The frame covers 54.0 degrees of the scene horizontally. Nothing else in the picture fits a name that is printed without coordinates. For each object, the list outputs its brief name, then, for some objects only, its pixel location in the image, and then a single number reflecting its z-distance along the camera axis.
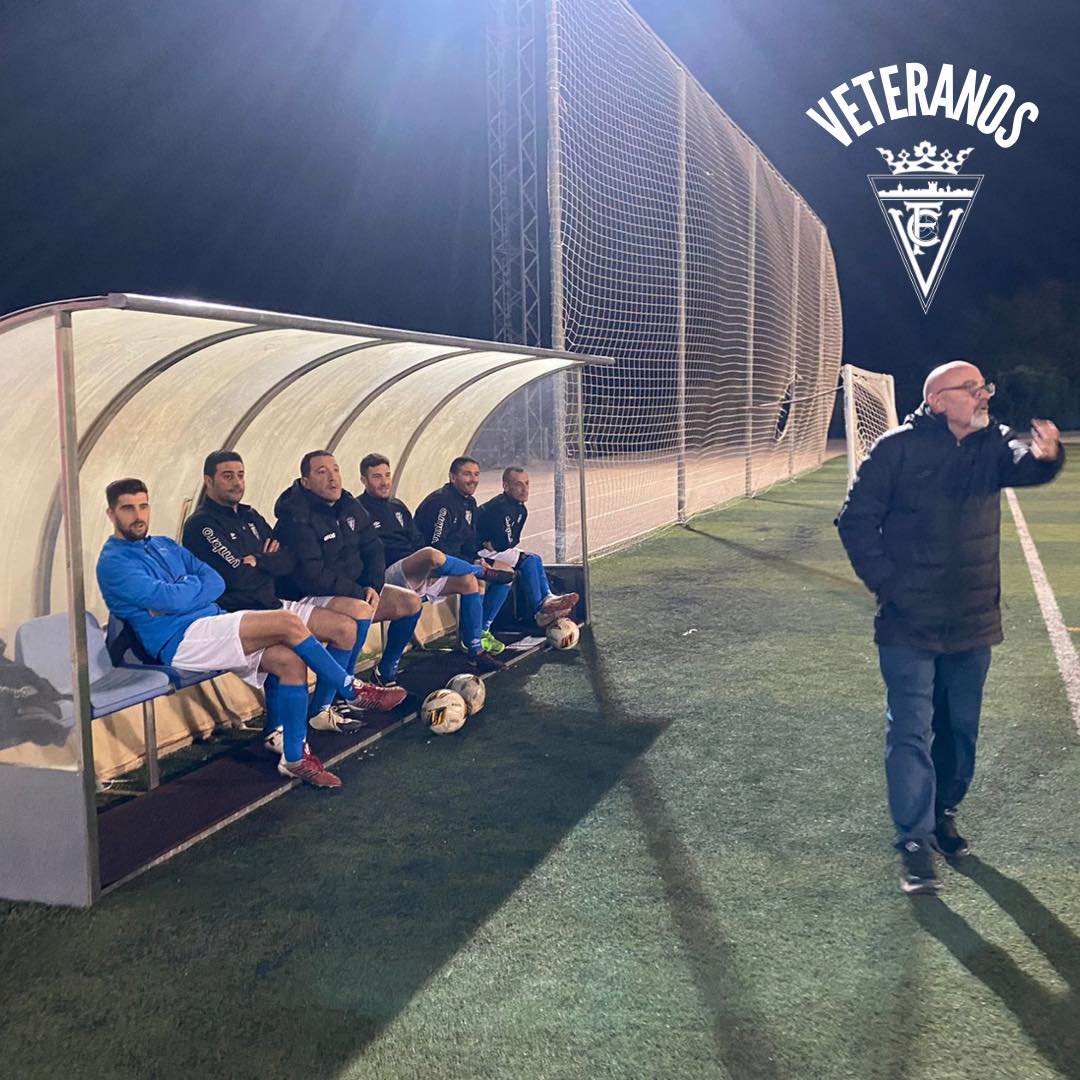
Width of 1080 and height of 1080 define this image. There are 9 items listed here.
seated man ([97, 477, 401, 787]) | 4.18
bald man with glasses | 3.37
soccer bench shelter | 3.35
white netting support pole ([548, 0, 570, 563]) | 9.25
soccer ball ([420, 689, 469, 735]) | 5.05
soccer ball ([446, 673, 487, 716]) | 5.34
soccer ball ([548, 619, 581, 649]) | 6.74
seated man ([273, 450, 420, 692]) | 5.19
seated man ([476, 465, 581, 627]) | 6.98
